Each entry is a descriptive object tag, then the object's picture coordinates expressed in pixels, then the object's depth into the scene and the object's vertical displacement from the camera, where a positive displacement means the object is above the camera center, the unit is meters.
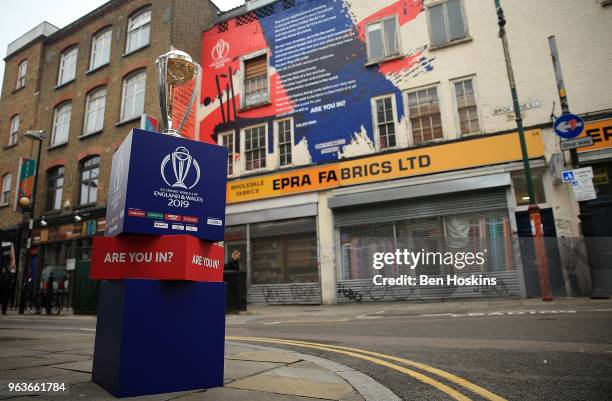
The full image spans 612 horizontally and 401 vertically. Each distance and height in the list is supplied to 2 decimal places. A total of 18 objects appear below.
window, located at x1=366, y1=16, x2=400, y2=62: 14.46 +8.92
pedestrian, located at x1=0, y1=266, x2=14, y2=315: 15.05 +0.44
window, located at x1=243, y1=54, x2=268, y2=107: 16.84 +8.85
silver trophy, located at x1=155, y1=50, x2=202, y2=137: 3.64 +2.11
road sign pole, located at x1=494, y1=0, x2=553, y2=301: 9.53 +1.58
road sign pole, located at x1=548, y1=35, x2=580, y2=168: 9.86 +5.07
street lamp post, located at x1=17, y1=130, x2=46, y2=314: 15.22 +1.99
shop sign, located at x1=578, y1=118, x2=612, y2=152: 10.95 +3.97
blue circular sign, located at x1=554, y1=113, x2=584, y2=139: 9.39 +3.62
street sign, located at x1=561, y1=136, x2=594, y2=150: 9.59 +3.25
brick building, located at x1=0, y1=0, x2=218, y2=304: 18.62 +9.76
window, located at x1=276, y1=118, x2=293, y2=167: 15.58 +5.80
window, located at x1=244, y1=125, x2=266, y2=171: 16.14 +5.74
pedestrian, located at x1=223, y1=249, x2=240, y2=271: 11.51 +0.76
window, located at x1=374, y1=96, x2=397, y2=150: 13.81 +5.64
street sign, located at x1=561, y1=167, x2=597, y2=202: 9.22 +2.22
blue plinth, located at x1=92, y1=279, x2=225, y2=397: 2.64 -0.30
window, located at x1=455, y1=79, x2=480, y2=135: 12.77 +5.64
